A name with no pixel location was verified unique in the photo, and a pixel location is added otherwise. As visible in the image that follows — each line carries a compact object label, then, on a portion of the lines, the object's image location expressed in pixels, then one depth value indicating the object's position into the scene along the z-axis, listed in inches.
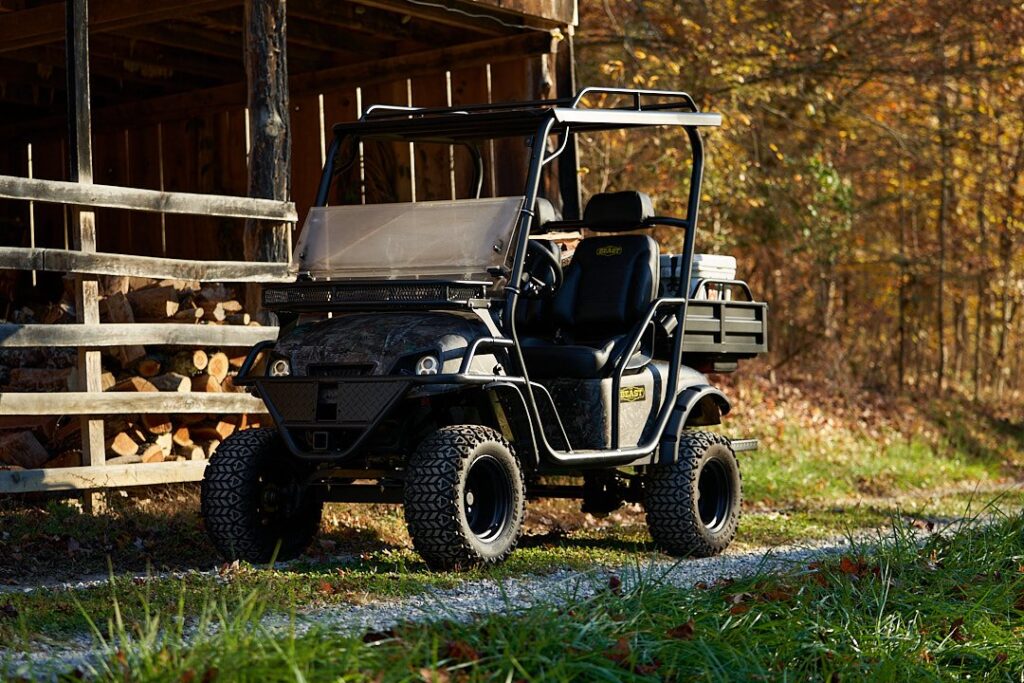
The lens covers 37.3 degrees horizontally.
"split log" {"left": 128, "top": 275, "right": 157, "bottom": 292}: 414.0
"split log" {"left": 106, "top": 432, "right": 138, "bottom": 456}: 377.1
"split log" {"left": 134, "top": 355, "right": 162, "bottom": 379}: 394.3
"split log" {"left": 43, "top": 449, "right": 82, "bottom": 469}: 377.7
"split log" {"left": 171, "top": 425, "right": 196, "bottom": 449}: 394.6
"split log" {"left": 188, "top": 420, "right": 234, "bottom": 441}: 403.2
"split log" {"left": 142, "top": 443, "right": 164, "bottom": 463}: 382.3
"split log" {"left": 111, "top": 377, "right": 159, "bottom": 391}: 384.8
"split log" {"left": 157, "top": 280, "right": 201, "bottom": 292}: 406.9
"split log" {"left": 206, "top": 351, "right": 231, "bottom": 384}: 399.9
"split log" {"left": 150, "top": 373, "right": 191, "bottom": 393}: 390.3
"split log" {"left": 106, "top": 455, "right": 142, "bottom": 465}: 374.3
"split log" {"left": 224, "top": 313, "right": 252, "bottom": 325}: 412.5
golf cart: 284.5
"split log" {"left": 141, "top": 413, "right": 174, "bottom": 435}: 389.4
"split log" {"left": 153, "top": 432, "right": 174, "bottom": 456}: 387.2
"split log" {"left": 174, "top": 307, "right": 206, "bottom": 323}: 400.2
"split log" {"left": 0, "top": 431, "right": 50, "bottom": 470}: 374.6
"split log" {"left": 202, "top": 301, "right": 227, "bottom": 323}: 406.0
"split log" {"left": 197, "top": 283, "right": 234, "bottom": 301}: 411.5
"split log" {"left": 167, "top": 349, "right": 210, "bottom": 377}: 397.4
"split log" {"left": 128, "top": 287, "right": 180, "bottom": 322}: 401.7
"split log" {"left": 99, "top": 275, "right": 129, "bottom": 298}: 403.2
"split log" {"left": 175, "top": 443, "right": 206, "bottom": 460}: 392.5
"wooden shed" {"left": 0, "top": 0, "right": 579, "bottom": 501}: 362.6
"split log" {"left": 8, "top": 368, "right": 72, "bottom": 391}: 387.5
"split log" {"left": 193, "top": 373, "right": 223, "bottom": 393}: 398.3
